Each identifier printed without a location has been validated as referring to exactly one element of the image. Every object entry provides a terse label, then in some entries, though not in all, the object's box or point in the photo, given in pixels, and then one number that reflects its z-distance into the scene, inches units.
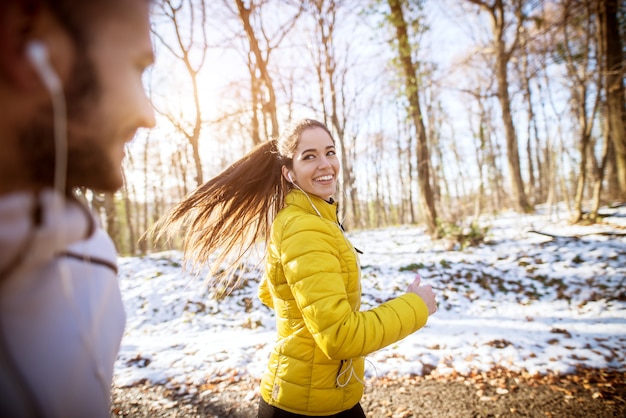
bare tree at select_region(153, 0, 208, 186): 353.1
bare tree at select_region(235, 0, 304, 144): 292.0
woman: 51.8
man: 21.6
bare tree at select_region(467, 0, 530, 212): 413.2
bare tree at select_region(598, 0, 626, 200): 308.0
